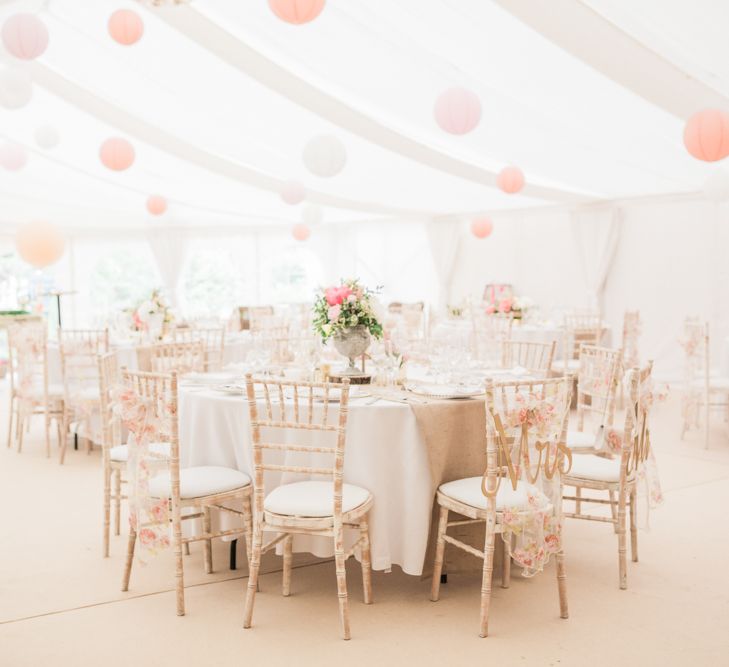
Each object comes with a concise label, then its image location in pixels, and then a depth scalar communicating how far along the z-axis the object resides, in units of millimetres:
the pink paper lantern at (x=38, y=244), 8797
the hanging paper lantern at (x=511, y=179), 7789
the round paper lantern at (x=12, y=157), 8047
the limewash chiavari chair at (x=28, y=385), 6547
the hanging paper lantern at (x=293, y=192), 9227
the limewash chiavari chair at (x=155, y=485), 3412
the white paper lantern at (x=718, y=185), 7594
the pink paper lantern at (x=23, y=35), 4754
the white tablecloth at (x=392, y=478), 3457
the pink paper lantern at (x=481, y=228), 11117
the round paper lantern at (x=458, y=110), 5738
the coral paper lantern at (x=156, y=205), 9930
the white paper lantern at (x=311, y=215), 11352
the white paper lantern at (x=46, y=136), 7449
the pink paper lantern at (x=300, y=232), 12662
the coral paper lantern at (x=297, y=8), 4023
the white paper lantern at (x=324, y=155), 6703
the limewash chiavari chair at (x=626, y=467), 3551
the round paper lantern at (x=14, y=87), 5727
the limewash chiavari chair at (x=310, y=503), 3084
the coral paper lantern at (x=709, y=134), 5027
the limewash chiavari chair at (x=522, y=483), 3143
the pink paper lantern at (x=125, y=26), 4840
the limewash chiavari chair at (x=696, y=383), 6531
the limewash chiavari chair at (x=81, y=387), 6172
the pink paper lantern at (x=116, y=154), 7039
